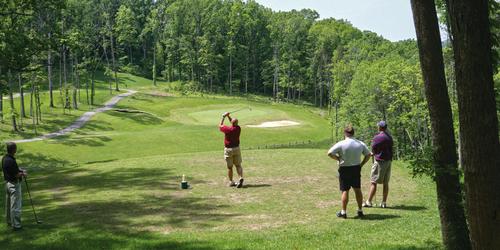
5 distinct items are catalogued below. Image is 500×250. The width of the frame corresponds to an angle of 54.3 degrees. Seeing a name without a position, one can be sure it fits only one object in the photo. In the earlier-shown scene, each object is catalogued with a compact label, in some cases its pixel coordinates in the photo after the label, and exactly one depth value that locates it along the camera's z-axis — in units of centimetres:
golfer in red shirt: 1727
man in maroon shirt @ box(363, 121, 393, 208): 1366
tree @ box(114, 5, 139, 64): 10569
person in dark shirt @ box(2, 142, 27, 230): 1207
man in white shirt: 1217
